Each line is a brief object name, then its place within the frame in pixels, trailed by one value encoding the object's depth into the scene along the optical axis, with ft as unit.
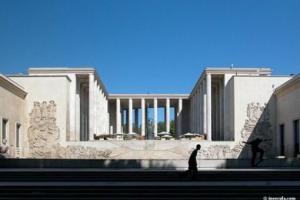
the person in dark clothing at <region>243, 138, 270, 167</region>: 44.27
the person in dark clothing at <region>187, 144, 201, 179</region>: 33.33
